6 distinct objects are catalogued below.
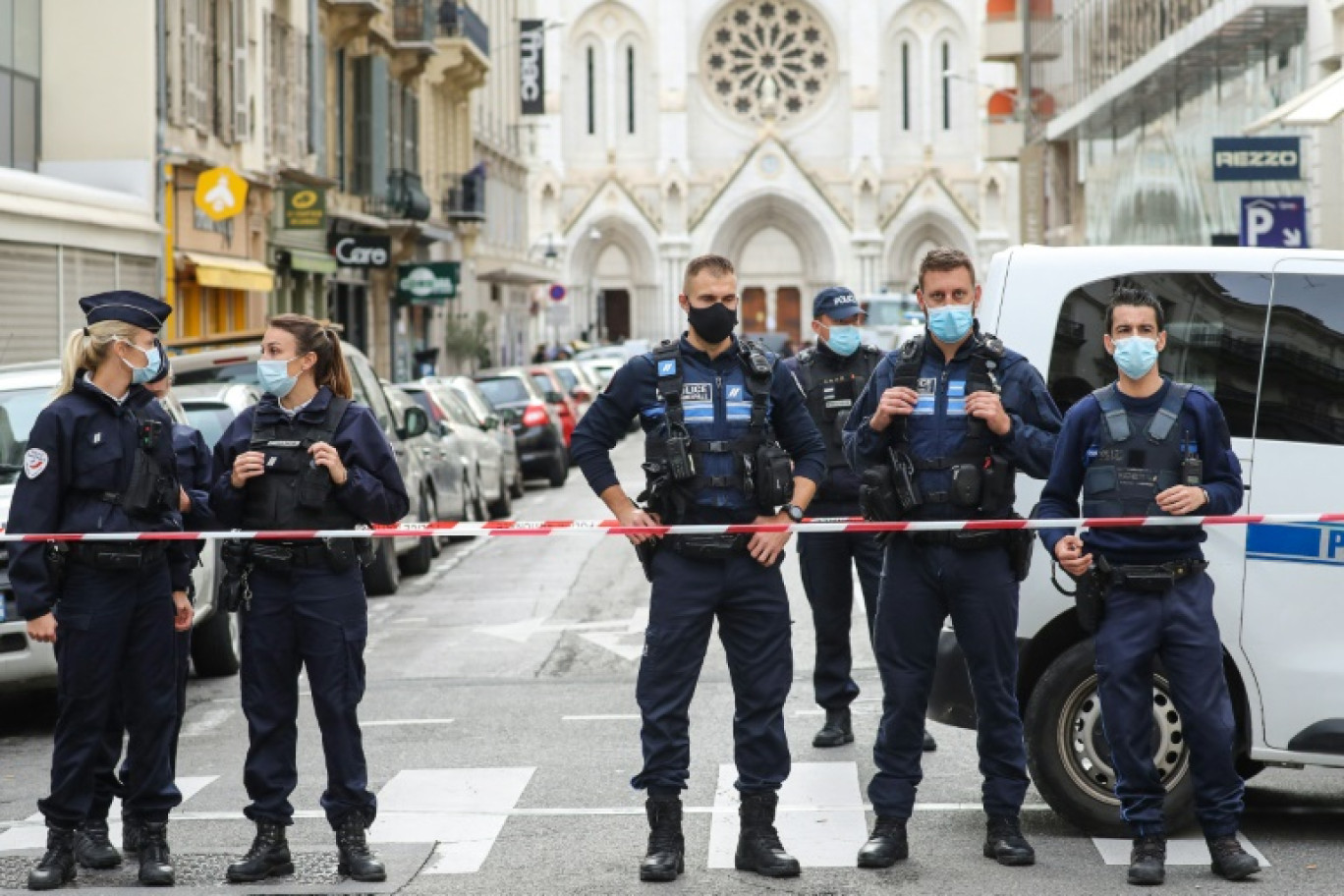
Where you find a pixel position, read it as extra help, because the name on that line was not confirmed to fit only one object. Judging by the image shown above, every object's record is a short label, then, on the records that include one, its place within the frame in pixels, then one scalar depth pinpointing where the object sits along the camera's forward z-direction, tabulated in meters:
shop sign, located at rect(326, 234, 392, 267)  40.41
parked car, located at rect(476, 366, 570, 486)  30.64
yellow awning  29.61
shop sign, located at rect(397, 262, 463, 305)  46.00
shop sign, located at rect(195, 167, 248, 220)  28.41
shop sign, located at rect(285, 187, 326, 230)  34.56
